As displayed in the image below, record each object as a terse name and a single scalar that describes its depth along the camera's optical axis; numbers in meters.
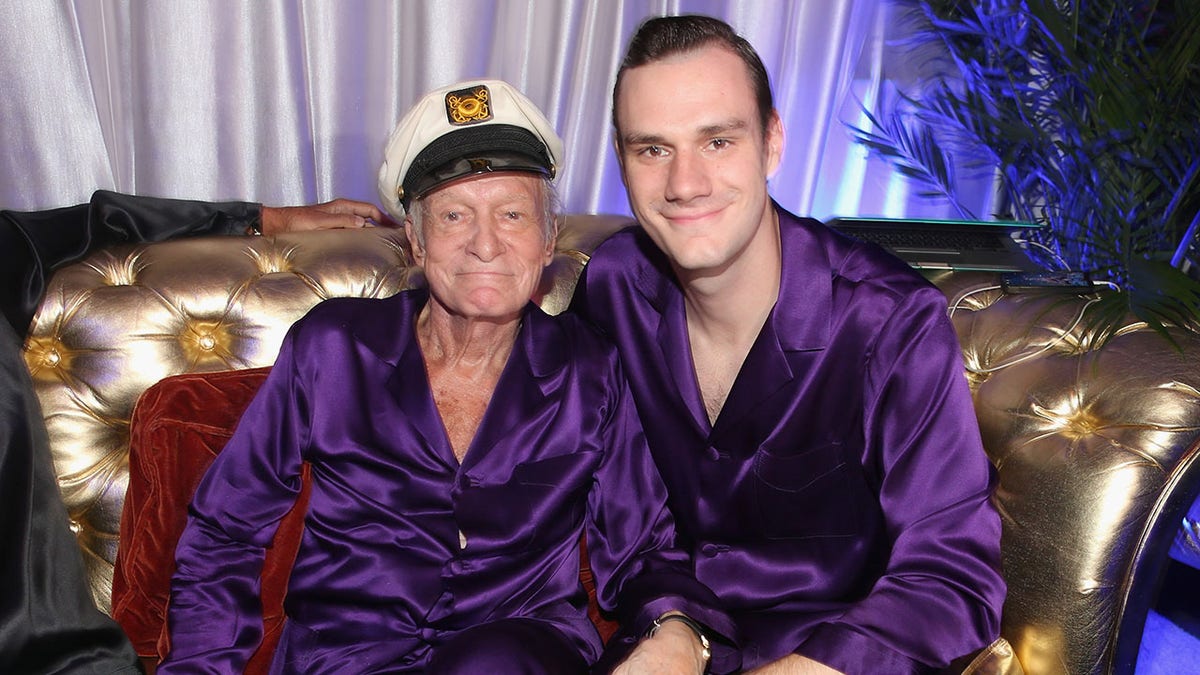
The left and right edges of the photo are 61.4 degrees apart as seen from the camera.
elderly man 1.61
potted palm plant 2.65
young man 1.42
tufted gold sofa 1.49
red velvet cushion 1.69
